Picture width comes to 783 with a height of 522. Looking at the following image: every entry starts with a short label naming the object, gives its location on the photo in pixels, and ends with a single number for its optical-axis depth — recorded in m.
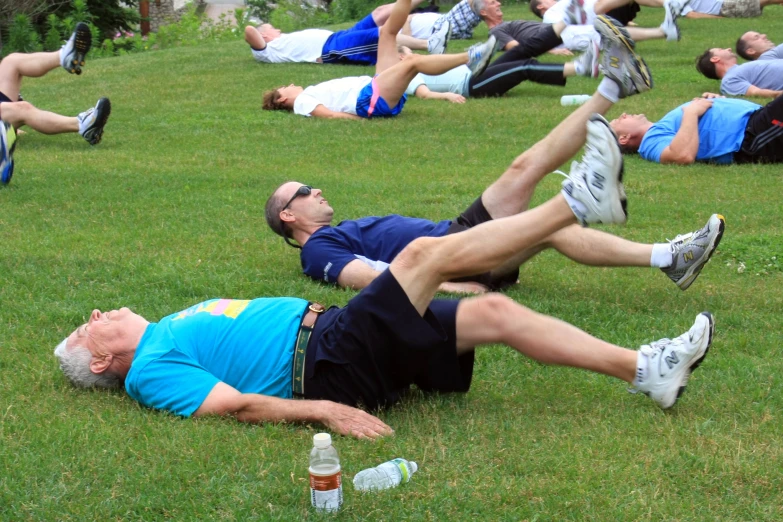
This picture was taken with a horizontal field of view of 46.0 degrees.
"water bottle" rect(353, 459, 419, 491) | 3.46
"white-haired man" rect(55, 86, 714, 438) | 3.91
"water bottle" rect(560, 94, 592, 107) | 11.80
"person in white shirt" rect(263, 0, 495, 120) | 10.62
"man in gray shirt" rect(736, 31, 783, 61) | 12.35
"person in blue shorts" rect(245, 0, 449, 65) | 14.48
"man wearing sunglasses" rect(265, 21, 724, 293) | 5.32
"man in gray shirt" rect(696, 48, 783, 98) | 11.27
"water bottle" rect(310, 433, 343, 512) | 3.24
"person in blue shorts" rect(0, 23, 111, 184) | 9.96
